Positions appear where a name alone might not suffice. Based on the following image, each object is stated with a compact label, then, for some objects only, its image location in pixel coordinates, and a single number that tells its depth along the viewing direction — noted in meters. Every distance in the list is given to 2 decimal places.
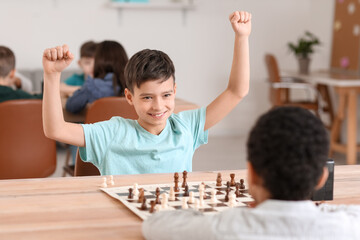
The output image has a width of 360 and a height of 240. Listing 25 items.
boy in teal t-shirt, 2.26
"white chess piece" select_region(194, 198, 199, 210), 1.84
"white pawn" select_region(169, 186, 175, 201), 1.90
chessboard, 1.82
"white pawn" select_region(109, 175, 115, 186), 2.04
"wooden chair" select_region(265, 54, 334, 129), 6.23
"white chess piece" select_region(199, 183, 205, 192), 1.93
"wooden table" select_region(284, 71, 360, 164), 5.65
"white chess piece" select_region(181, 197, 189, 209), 1.84
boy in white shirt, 1.47
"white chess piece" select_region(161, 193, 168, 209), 1.82
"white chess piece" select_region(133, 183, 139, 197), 1.93
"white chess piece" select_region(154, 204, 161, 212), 1.79
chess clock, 1.95
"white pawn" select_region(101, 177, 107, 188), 2.02
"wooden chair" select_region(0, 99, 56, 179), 3.33
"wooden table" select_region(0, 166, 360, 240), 1.67
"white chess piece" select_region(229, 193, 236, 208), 1.87
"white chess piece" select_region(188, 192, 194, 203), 1.89
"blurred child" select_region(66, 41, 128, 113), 3.64
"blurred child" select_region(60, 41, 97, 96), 4.69
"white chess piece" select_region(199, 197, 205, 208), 1.85
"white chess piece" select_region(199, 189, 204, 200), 1.89
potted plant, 6.65
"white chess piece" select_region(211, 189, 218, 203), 1.90
